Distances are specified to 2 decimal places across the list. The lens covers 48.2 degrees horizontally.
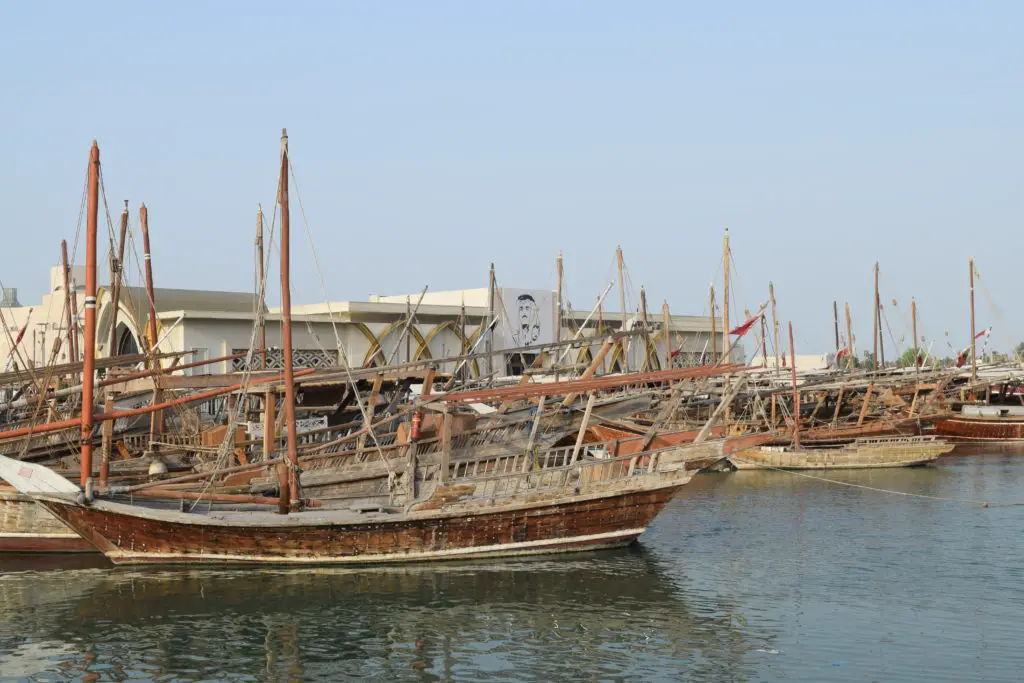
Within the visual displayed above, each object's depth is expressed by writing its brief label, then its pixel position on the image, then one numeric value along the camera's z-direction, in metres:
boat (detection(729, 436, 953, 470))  43.44
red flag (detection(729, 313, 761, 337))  46.31
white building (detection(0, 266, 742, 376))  46.81
